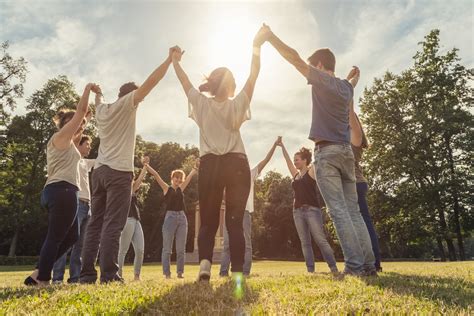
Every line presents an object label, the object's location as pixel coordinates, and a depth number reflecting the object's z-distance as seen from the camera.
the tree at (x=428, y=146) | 31.67
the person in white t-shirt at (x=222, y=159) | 4.75
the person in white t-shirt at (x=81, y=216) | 7.28
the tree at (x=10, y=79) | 35.34
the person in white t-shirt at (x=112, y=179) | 5.22
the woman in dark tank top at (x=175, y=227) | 9.79
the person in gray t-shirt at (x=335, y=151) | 5.05
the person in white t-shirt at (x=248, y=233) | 8.77
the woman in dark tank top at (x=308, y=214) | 8.67
